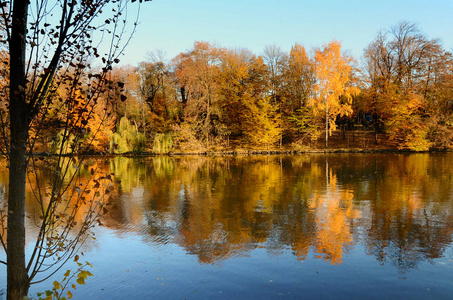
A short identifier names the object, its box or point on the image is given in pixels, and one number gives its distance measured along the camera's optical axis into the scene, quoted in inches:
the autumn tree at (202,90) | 1544.0
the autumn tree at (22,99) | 123.0
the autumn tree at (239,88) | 1679.4
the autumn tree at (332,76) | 1475.1
